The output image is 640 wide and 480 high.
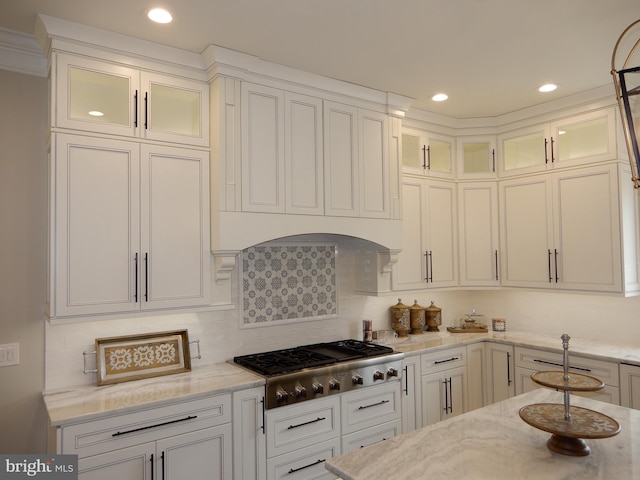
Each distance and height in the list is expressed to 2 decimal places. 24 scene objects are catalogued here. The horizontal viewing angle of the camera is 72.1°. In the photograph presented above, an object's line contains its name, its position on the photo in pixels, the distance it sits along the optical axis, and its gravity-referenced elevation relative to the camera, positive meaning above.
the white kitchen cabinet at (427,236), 3.75 +0.13
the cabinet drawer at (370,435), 2.87 -1.26
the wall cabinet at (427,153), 3.84 +0.88
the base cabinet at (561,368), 3.07 -0.89
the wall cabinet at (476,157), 4.11 +0.88
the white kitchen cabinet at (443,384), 3.43 -1.08
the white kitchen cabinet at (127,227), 2.26 +0.15
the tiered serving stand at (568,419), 1.53 -0.63
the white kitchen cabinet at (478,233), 4.06 +0.15
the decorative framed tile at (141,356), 2.52 -0.61
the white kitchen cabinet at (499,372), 3.66 -1.03
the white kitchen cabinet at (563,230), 3.31 +0.15
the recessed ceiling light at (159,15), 2.20 +1.21
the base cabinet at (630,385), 2.94 -0.92
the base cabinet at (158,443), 2.04 -0.94
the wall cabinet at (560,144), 3.38 +0.88
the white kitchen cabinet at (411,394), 3.25 -1.08
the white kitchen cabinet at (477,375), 3.75 -1.08
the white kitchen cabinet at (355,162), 3.13 +0.66
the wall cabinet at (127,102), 2.30 +0.86
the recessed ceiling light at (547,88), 3.31 +1.23
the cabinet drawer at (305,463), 2.58 -1.27
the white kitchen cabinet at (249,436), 2.45 -1.04
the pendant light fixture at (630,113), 1.10 +0.35
